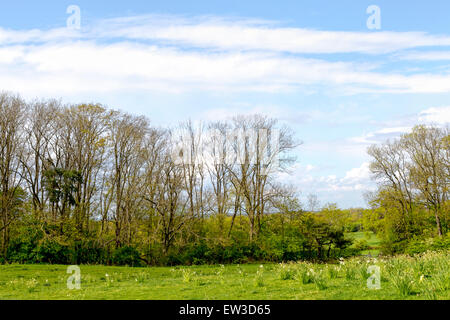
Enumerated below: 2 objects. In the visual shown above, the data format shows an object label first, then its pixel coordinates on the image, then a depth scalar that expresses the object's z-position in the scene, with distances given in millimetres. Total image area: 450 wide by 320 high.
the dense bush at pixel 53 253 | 26281
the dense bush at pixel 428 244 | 30720
